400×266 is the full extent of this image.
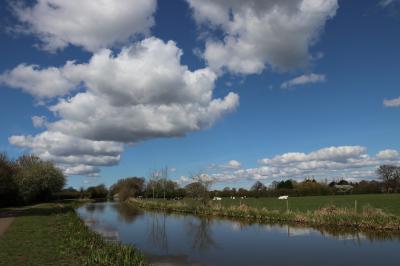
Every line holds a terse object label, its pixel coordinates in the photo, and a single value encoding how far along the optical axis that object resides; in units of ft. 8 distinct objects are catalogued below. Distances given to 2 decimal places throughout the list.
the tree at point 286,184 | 396.69
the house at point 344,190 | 345.39
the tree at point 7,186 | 157.42
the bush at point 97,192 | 451.36
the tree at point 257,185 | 408.63
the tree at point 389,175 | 356.91
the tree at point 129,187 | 353.10
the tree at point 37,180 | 217.56
